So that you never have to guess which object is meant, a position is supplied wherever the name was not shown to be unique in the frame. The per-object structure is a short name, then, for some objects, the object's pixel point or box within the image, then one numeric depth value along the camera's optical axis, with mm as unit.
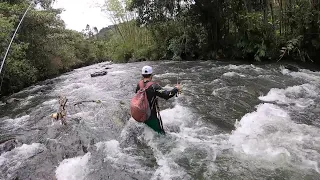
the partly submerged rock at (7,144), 4569
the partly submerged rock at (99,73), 13678
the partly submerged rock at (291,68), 9269
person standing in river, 4076
